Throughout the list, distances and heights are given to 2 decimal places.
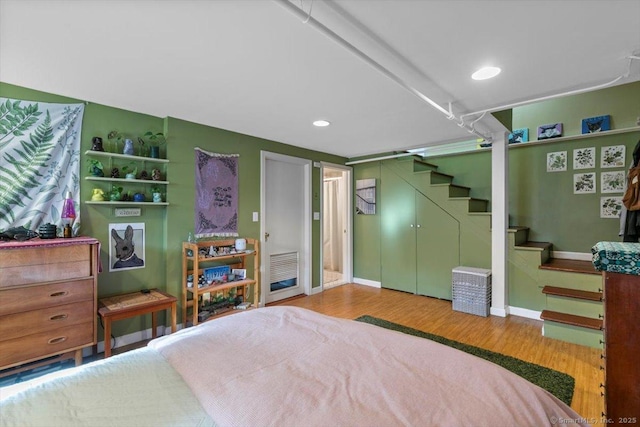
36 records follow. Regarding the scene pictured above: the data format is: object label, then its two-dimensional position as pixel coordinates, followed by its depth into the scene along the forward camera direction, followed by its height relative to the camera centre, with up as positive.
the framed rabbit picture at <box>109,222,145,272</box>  2.67 -0.28
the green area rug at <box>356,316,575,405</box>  1.98 -1.19
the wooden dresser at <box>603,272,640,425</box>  1.20 -0.55
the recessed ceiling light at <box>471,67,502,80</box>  1.99 +1.02
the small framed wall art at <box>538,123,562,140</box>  3.88 +1.17
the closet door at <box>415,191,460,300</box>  4.08 -0.44
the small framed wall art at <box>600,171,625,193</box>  3.44 +0.43
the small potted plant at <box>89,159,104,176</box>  2.53 +0.43
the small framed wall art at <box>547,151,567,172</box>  3.78 +0.74
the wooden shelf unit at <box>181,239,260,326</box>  2.88 -0.57
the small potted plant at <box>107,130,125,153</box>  2.67 +0.72
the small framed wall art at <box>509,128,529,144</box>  4.12 +1.17
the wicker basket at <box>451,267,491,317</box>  3.48 -0.91
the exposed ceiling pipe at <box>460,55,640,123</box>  2.00 +0.99
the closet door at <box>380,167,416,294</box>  4.48 -0.26
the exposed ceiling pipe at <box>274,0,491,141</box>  1.22 +0.89
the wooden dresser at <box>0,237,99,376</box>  1.89 -0.58
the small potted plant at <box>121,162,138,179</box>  2.70 +0.45
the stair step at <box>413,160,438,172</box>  4.46 +0.81
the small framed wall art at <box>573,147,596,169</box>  3.61 +0.75
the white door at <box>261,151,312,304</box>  3.96 -0.14
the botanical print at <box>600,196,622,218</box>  3.46 +0.13
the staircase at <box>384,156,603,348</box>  2.80 -0.59
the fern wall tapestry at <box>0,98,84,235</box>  2.20 +0.45
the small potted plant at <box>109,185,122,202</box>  2.62 +0.21
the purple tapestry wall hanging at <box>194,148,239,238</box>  3.18 +0.26
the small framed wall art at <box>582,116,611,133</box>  3.59 +1.17
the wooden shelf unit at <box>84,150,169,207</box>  2.53 +0.35
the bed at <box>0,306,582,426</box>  0.81 -0.56
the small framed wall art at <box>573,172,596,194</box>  3.61 +0.44
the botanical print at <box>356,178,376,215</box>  4.91 +0.36
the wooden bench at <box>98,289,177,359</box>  2.26 -0.74
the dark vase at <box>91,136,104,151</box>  2.52 +0.64
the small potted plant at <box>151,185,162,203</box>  2.86 +0.23
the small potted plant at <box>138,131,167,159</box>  2.85 +0.77
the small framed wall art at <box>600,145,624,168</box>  3.45 +0.73
